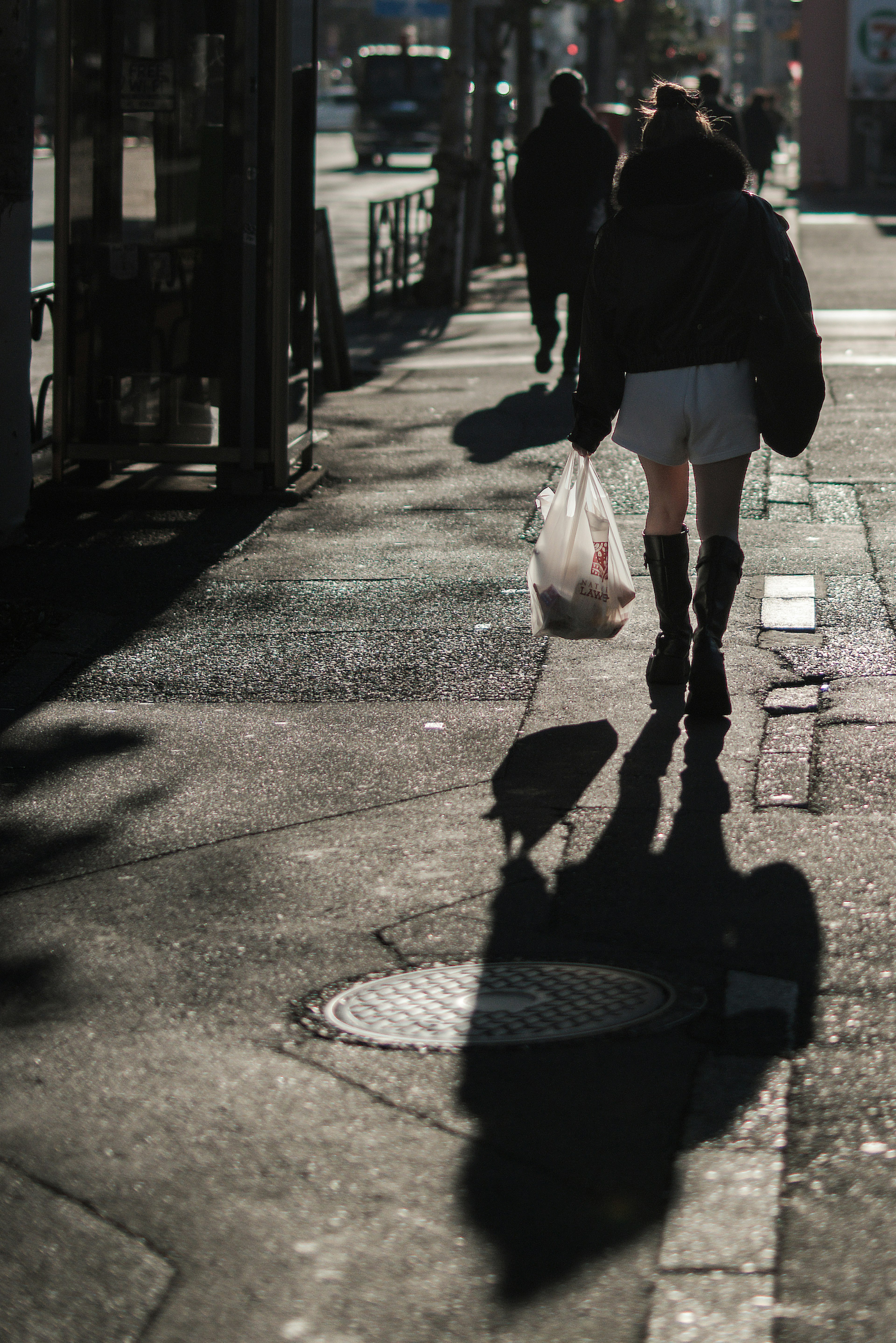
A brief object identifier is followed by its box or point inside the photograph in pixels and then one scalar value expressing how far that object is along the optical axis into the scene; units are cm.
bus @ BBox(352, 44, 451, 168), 4959
